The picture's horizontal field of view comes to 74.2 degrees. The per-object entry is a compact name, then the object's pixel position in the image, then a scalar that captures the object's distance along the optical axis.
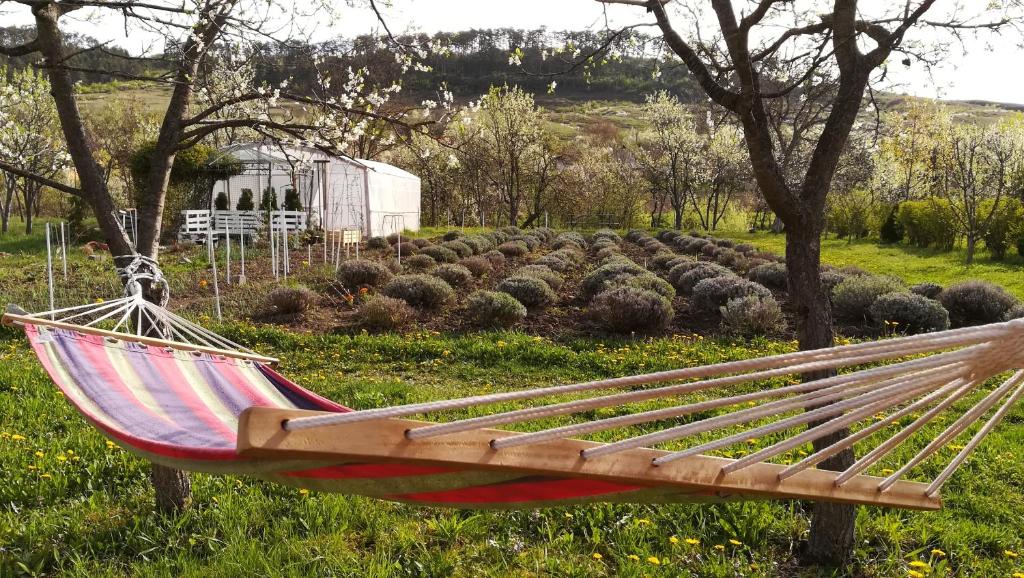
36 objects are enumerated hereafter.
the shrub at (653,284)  8.22
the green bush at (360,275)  9.20
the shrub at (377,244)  15.78
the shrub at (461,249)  13.30
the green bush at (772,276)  9.73
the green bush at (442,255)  12.34
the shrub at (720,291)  7.89
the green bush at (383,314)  7.06
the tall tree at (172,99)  2.80
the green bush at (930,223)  15.61
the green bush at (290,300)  7.58
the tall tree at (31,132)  16.02
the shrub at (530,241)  16.45
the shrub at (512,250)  14.28
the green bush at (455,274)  9.57
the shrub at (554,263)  11.52
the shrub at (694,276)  9.45
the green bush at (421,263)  11.00
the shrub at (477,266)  10.61
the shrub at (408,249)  13.89
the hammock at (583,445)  1.09
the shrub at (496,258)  12.45
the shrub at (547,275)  9.39
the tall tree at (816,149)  2.42
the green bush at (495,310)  7.20
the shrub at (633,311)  7.00
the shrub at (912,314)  7.07
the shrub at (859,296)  7.71
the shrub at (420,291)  7.98
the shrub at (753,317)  7.07
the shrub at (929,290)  8.32
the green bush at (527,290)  8.12
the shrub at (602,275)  8.91
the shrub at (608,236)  19.45
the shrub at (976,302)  7.52
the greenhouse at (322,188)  17.06
